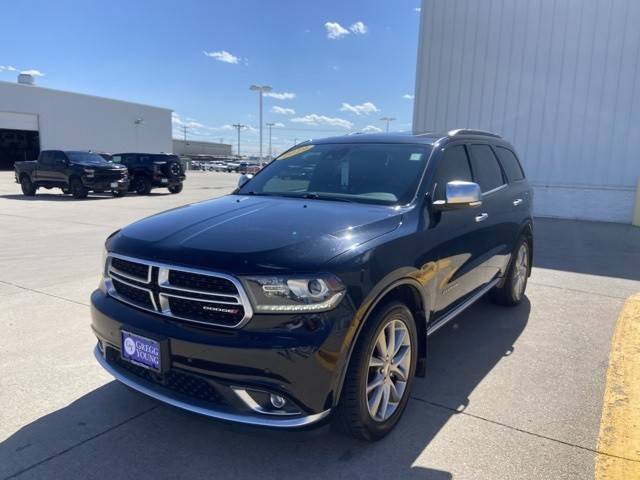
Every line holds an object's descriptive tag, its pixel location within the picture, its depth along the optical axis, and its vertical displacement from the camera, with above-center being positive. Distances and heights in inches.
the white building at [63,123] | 1732.3 +144.2
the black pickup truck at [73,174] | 719.1 -18.9
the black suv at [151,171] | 827.4 -11.8
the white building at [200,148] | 4153.5 +151.2
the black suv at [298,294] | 93.4 -26.1
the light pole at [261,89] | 1268.5 +198.3
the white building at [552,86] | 506.9 +95.3
